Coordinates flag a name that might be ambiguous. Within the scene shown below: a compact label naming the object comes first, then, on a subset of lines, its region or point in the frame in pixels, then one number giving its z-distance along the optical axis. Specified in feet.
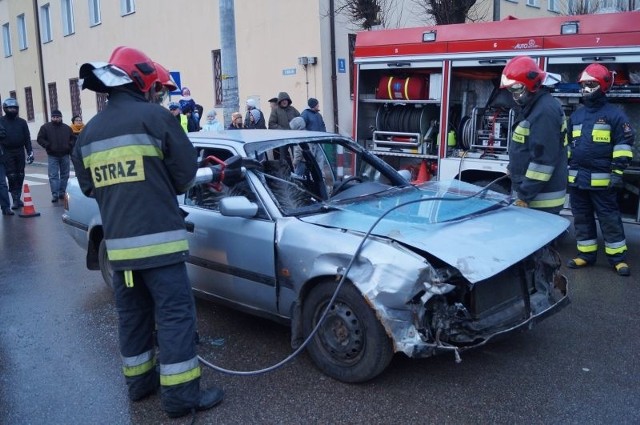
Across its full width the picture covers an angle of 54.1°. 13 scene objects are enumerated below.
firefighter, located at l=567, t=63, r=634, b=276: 18.98
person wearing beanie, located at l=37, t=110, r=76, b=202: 37.96
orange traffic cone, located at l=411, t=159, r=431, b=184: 26.68
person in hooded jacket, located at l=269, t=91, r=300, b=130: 37.68
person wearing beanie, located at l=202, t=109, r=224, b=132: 39.11
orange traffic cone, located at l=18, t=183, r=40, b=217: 33.50
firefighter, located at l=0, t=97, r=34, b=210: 34.99
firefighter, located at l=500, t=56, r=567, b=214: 17.31
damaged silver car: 11.32
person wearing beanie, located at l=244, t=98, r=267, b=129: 38.24
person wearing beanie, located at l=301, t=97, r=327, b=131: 36.45
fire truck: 21.48
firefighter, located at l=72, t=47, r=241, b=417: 10.63
